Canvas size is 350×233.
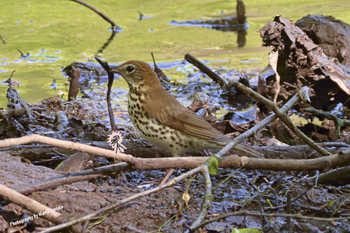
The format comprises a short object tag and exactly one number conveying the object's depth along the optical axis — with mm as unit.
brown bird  6758
